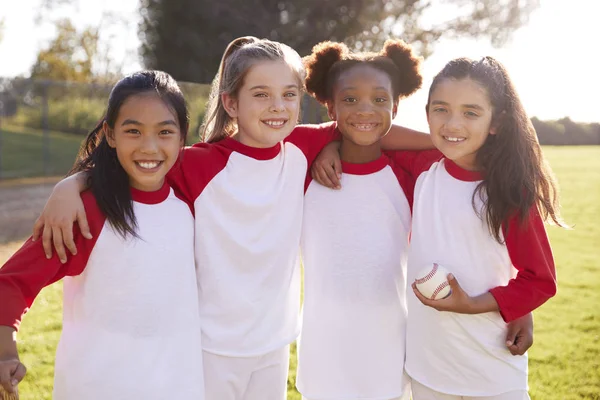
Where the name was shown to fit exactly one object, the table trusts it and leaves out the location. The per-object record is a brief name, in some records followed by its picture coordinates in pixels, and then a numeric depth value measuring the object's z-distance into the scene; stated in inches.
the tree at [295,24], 723.4
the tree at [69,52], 1125.7
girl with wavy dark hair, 92.8
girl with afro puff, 106.0
